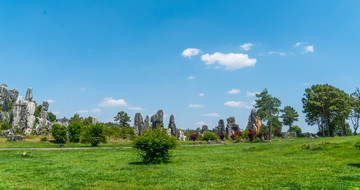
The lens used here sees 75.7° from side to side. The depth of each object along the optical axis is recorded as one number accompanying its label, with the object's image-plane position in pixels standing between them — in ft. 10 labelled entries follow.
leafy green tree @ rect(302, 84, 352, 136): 184.66
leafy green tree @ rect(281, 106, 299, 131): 305.02
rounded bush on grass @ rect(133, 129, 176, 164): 54.80
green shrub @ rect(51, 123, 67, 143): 148.15
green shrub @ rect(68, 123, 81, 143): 152.97
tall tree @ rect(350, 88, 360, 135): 209.96
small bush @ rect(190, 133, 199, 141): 199.43
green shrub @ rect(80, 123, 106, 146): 128.57
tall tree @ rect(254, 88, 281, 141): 209.01
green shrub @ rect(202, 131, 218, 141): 200.44
